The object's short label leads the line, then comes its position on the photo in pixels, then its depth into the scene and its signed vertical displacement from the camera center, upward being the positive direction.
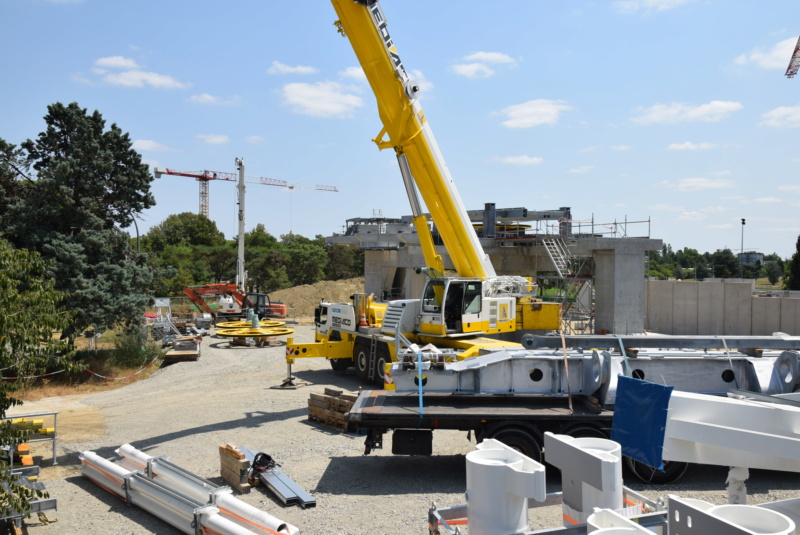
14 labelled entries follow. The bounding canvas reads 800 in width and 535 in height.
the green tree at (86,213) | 18.64 +1.81
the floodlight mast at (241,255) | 36.12 +1.07
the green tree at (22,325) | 5.78 -0.54
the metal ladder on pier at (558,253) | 25.62 +0.98
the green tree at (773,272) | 103.76 +1.28
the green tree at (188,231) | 81.12 +5.47
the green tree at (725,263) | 88.88 +2.35
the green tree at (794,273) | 48.78 +0.52
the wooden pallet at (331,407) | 11.85 -2.59
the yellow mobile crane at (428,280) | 13.28 -0.10
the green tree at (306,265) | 64.31 +0.89
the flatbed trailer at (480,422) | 8.91 -2.09
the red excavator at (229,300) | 31.97 -1.40
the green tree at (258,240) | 80.04 +4.27
